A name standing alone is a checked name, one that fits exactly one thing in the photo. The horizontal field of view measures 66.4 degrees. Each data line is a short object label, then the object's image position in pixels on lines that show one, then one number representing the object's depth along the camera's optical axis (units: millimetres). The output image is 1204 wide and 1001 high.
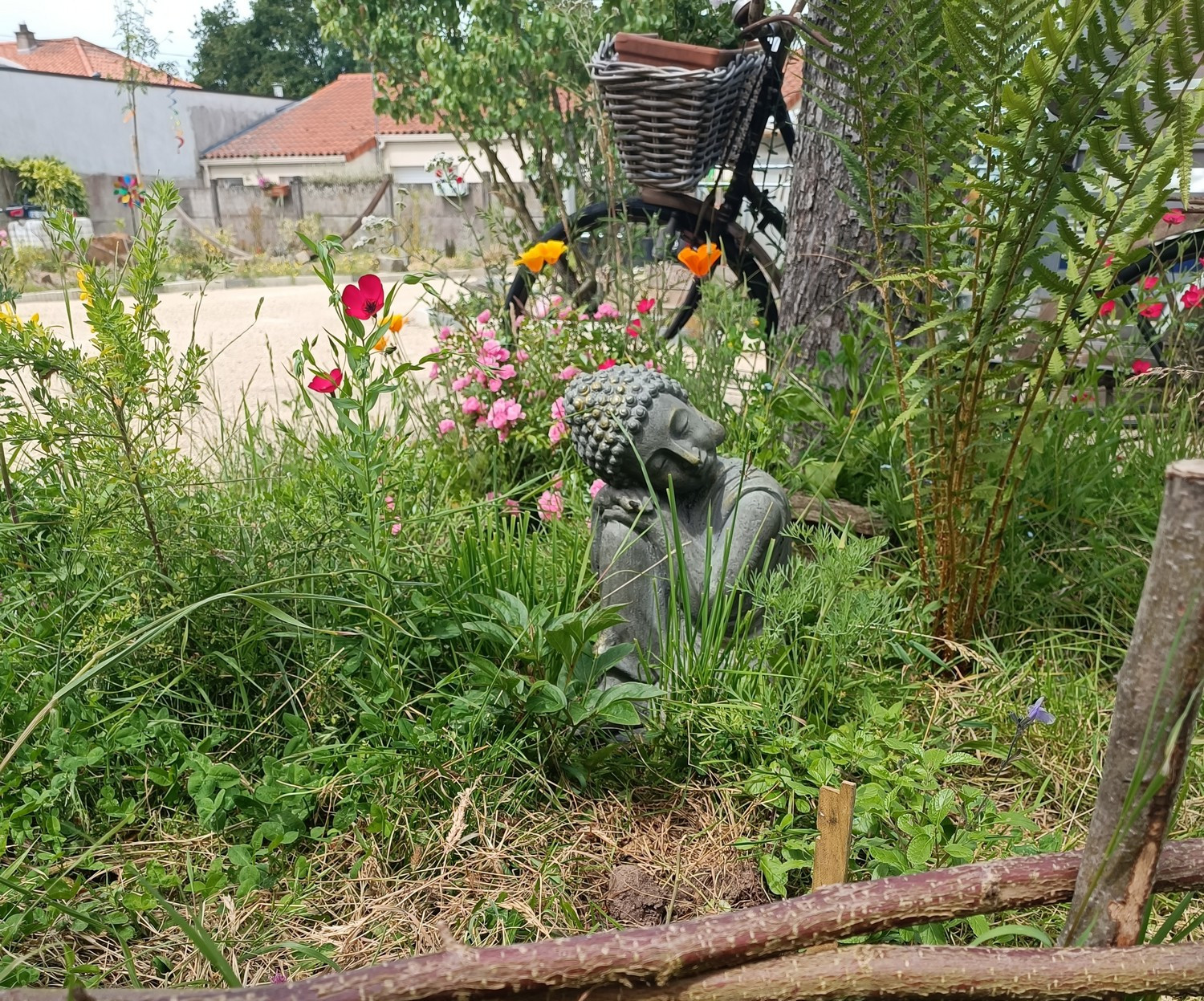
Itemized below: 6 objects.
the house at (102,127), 27359
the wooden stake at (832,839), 1266
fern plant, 1654
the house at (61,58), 34719
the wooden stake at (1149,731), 960
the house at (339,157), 21734
